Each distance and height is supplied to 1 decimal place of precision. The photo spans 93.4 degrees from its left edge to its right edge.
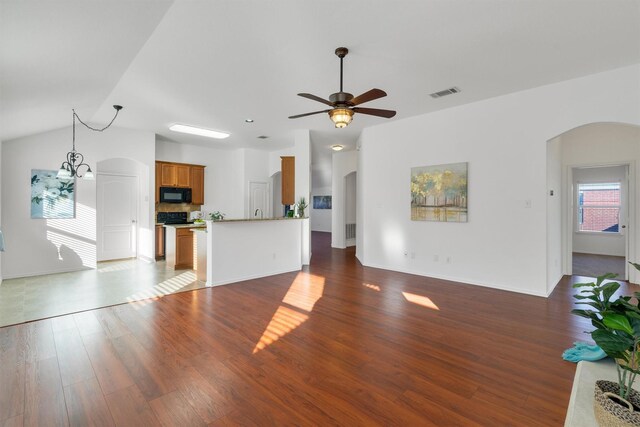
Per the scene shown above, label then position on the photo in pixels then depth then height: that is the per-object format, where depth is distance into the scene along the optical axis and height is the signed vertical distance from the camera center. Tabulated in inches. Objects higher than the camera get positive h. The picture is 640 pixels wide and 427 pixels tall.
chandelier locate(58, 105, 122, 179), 220.0 +39.2
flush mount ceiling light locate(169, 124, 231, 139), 251.8 +71.7
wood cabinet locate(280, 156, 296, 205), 283.3 +32.6
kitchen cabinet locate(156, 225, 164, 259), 288.5 -27.5
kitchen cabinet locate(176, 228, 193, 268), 246.0 -29.4
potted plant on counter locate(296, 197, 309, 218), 257.0 +5.5
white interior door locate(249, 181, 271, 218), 350.9 +14.8
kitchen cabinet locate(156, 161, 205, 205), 290.7 +35.8
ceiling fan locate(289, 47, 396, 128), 119.7 +44.9
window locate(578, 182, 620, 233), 324.2 +6.0
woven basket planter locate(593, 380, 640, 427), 47.6 -32.7
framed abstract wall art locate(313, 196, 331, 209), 576.7 +20.3
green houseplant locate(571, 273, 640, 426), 48.8 -22.9
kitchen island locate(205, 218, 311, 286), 197.3 -25.8
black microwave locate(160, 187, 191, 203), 293.9 +17.9
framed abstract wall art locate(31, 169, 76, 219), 220.1 +12.9
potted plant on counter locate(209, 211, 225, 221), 216.5 -2.7
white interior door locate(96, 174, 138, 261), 271.6 -3.3
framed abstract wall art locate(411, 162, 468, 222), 203.3 +14.1
